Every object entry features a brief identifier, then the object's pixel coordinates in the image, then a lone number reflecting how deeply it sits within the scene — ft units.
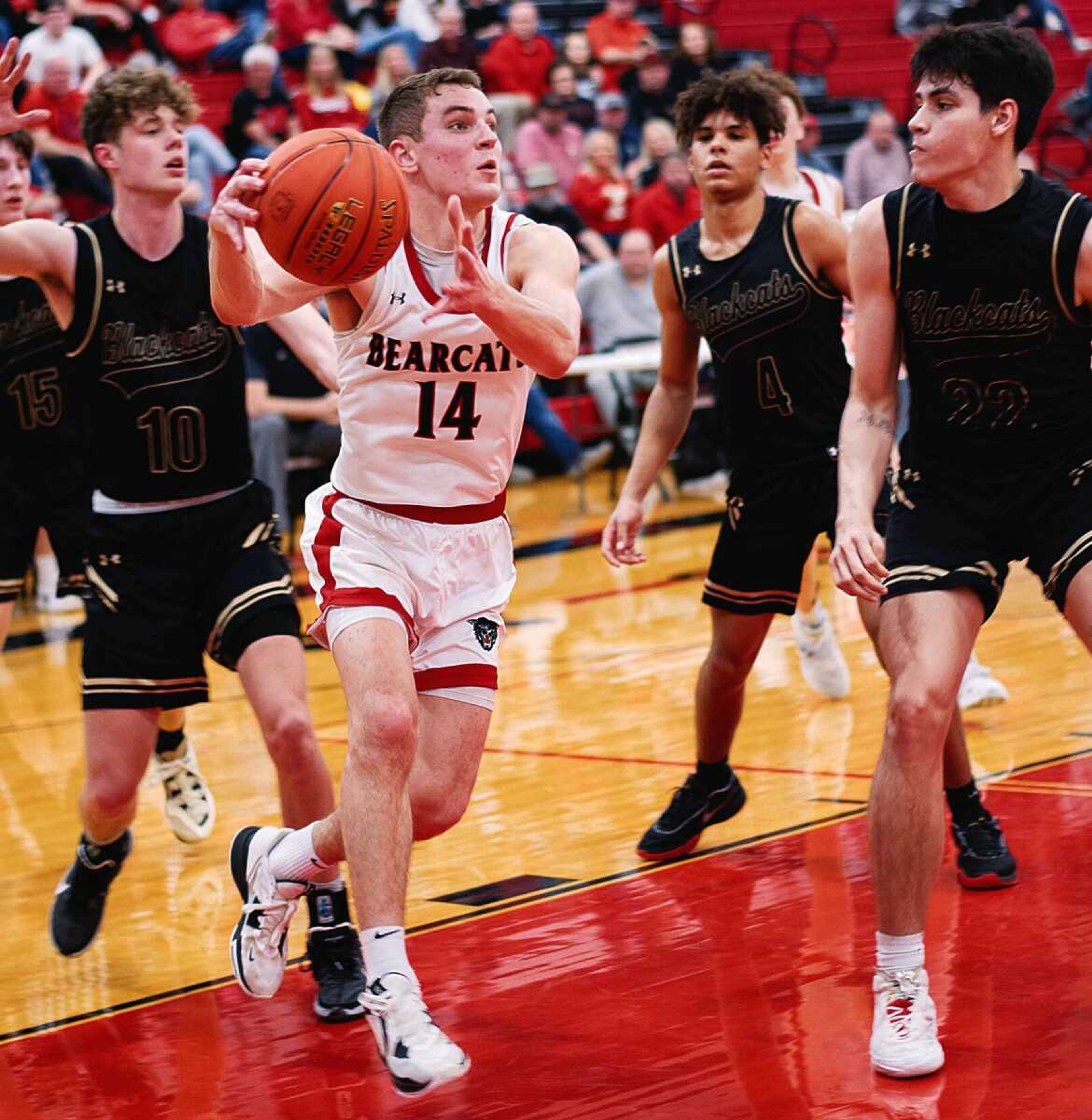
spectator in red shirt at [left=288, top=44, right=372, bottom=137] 47.26
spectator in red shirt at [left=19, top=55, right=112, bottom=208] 42.50
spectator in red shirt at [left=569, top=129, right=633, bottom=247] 48.24
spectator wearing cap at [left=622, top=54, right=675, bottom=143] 53.16
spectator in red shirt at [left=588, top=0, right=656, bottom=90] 56.95
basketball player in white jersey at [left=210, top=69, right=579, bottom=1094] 13.80
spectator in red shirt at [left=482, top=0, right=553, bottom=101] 52.37
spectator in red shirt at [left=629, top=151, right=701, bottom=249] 46.19
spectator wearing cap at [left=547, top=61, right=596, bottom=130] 50.98
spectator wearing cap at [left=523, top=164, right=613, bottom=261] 45.14
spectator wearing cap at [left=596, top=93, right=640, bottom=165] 52.37
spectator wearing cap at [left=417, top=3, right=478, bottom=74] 50.01
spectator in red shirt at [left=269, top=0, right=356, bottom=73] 51.62
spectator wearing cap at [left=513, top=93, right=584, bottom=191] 49.39
